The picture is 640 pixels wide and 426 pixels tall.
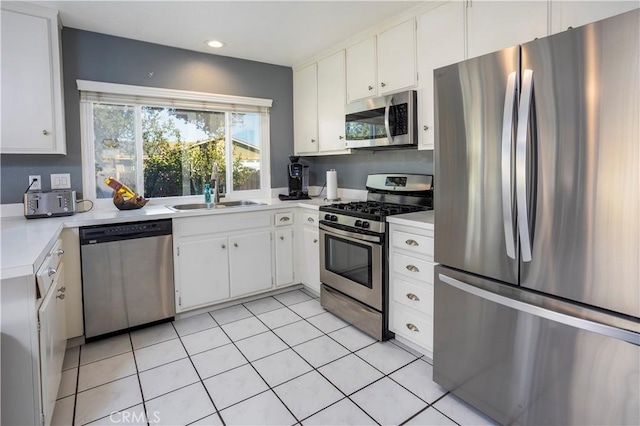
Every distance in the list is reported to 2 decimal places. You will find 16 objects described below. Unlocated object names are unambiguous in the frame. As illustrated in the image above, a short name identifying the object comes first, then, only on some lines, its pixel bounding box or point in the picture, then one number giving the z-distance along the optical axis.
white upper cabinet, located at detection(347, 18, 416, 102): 2.57
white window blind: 2.91
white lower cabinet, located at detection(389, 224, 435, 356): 2.18
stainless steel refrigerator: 1.21
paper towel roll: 3.49
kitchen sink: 3.21
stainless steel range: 2.45
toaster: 2.51
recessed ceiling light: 3.11
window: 3.00
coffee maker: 3.73
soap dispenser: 3.38
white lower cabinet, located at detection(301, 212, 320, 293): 3.26
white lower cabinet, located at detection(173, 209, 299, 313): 2.89
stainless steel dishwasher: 2.49
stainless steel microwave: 2.55
